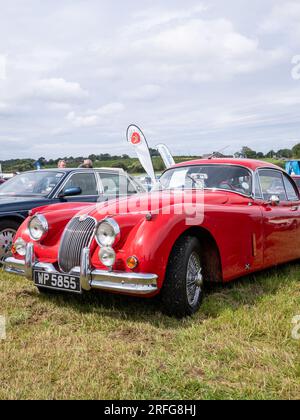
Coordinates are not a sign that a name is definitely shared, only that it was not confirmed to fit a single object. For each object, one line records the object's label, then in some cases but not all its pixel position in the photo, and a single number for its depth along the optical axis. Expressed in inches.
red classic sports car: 146.3
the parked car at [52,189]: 237.1
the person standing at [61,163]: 394.8
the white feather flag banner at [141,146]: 697.6
